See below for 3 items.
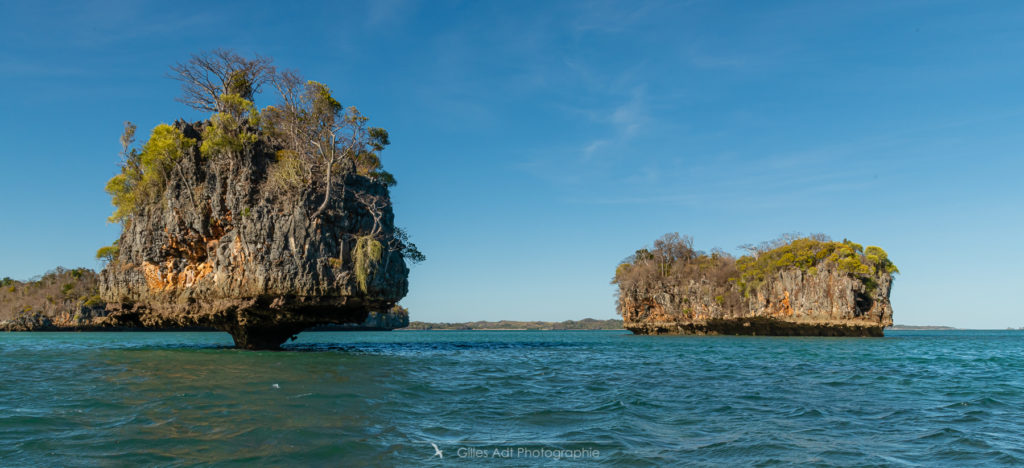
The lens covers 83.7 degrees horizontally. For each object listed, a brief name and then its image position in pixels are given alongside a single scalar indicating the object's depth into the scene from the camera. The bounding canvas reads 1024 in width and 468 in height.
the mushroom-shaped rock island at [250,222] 24.55
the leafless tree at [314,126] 26.48
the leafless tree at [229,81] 28.19
